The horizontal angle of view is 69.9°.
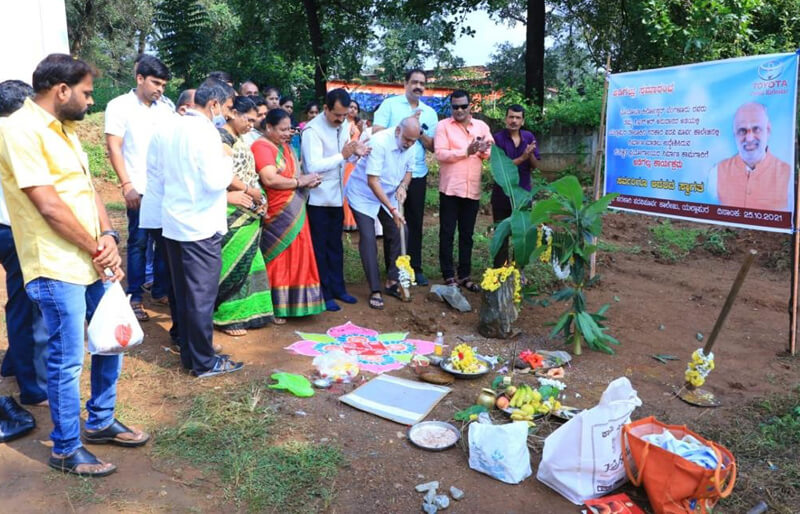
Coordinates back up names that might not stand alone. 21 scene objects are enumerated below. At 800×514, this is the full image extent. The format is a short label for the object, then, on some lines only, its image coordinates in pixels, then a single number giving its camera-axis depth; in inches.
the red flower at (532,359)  157.5
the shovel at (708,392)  138.6
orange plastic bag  94.7
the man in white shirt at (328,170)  186.7
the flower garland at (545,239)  172.9
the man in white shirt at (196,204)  130.0
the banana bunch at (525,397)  130.7
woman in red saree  175.6
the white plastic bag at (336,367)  147.4
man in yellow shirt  92.6
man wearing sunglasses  210.2
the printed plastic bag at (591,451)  100.0
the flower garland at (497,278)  180.4
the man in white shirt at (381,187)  199.5
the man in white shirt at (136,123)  160.9
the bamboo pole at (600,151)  209.8
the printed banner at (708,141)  162.2
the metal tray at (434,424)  121.6
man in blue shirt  215.0
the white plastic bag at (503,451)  106.3
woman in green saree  160.2
